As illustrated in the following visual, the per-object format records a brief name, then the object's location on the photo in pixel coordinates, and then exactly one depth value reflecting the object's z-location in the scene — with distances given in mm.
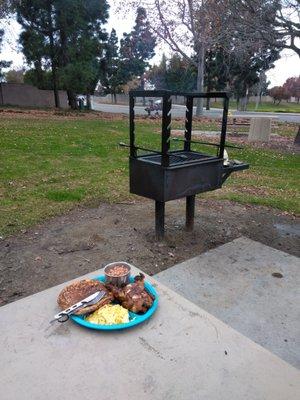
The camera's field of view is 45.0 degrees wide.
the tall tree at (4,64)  22344
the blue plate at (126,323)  1724
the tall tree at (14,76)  44716
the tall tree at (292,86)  66225
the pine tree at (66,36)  20141
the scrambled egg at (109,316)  1781
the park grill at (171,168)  3066
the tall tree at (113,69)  27453
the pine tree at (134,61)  36531
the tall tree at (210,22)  9121
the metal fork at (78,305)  1798
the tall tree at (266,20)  8852
